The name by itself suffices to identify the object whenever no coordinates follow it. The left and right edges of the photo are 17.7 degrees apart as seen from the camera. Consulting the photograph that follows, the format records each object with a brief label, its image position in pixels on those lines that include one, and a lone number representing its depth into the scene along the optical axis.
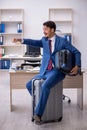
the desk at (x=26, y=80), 4.38
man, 3.73
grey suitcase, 3.82
